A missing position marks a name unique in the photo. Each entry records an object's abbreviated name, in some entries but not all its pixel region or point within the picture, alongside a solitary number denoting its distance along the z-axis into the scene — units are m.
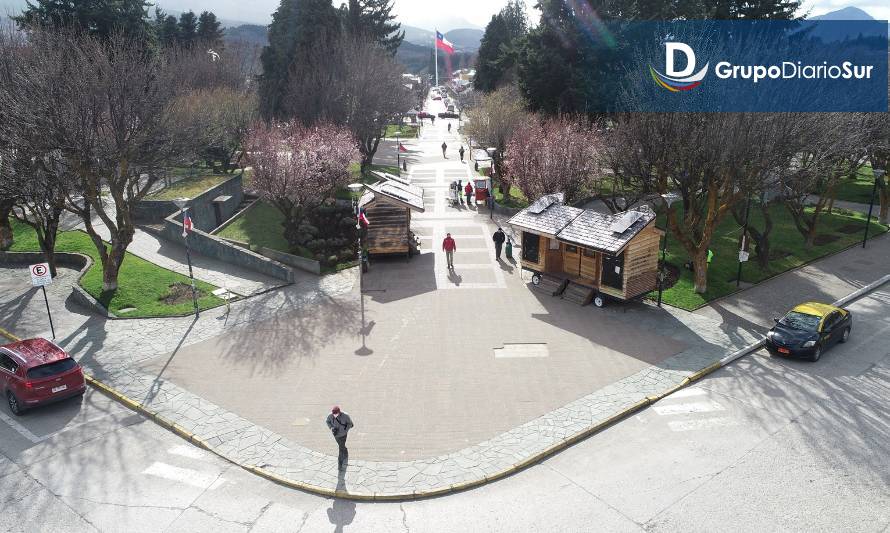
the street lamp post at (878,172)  29.52
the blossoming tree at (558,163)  31.22
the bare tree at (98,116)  21.69
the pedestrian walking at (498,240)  29.20
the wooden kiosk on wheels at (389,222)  29.12
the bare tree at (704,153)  22.47
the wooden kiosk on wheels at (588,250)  22.67
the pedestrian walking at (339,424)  13.59
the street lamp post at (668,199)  22.75
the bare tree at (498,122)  44.38
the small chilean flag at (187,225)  23.38
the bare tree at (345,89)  46.44
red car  16.09
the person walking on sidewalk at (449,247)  28.20
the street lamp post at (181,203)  31.95
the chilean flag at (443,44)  72.62
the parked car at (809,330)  19.19
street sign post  20.42
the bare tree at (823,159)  23.97
